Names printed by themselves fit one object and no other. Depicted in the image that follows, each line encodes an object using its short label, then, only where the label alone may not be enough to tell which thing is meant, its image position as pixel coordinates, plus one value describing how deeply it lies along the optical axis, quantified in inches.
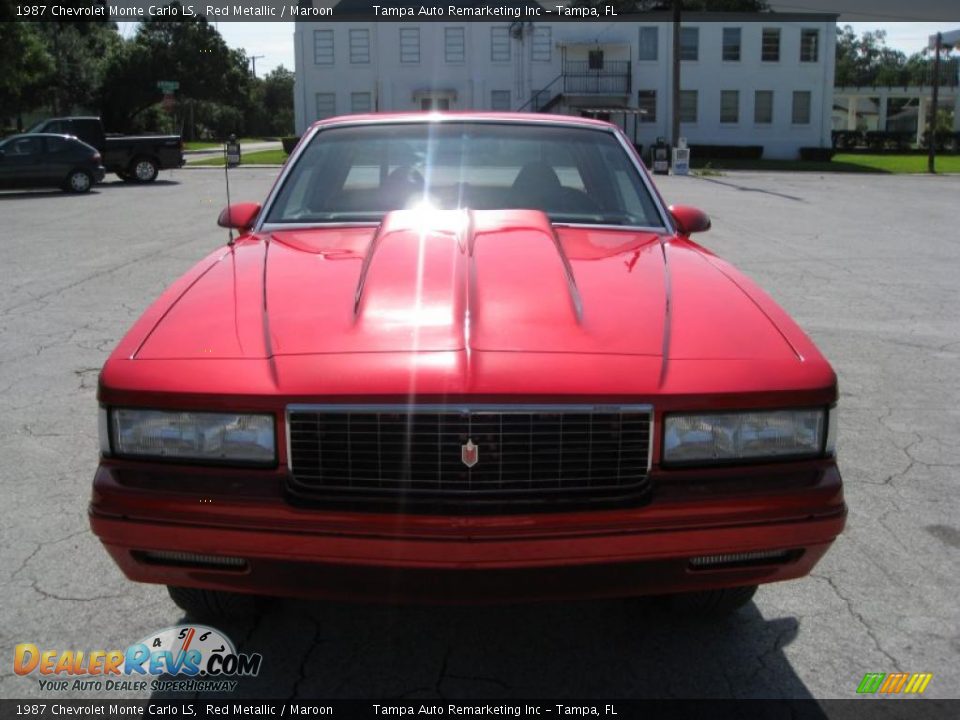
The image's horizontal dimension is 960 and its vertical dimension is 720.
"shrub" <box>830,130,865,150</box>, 2299.5
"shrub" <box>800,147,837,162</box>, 1820.9
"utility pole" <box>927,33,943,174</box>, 1445.6
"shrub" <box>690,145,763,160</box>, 1820.9
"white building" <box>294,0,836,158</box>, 1849.2
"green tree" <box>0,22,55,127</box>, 1221.7
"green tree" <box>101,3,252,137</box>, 2160.4
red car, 85.2
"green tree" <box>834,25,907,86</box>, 4534.9
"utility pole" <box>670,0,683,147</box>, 1207.6
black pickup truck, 926.4
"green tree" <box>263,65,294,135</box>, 3772.1
